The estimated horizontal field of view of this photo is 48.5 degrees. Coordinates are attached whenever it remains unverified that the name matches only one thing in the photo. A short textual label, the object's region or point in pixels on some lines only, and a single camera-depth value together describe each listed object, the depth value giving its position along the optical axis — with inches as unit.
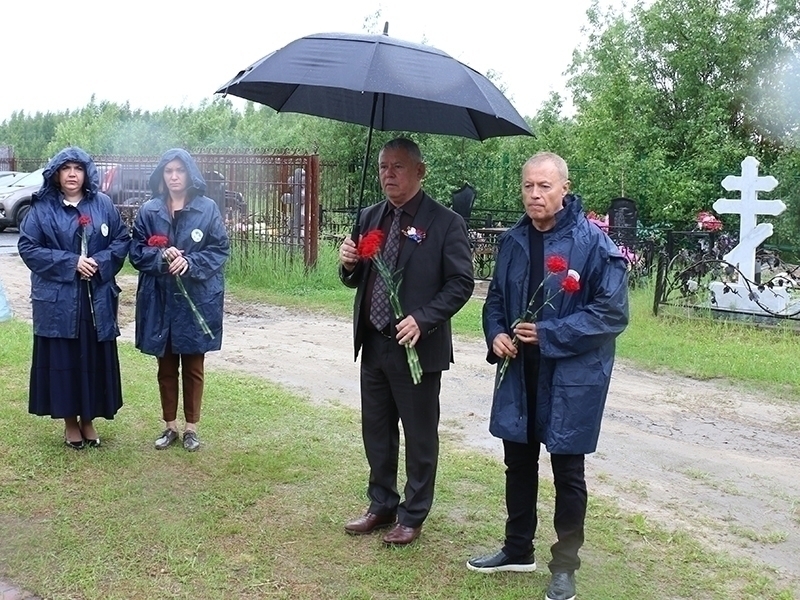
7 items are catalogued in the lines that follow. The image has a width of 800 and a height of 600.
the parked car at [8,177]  880.3
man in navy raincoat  135.1
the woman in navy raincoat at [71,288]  198.8
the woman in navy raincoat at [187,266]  198.5
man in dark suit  152.9
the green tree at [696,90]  789.2
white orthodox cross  399.2
